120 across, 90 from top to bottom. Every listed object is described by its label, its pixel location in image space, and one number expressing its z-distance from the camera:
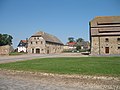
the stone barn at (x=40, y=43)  43.90
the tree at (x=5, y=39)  62.77
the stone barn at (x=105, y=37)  30.06
